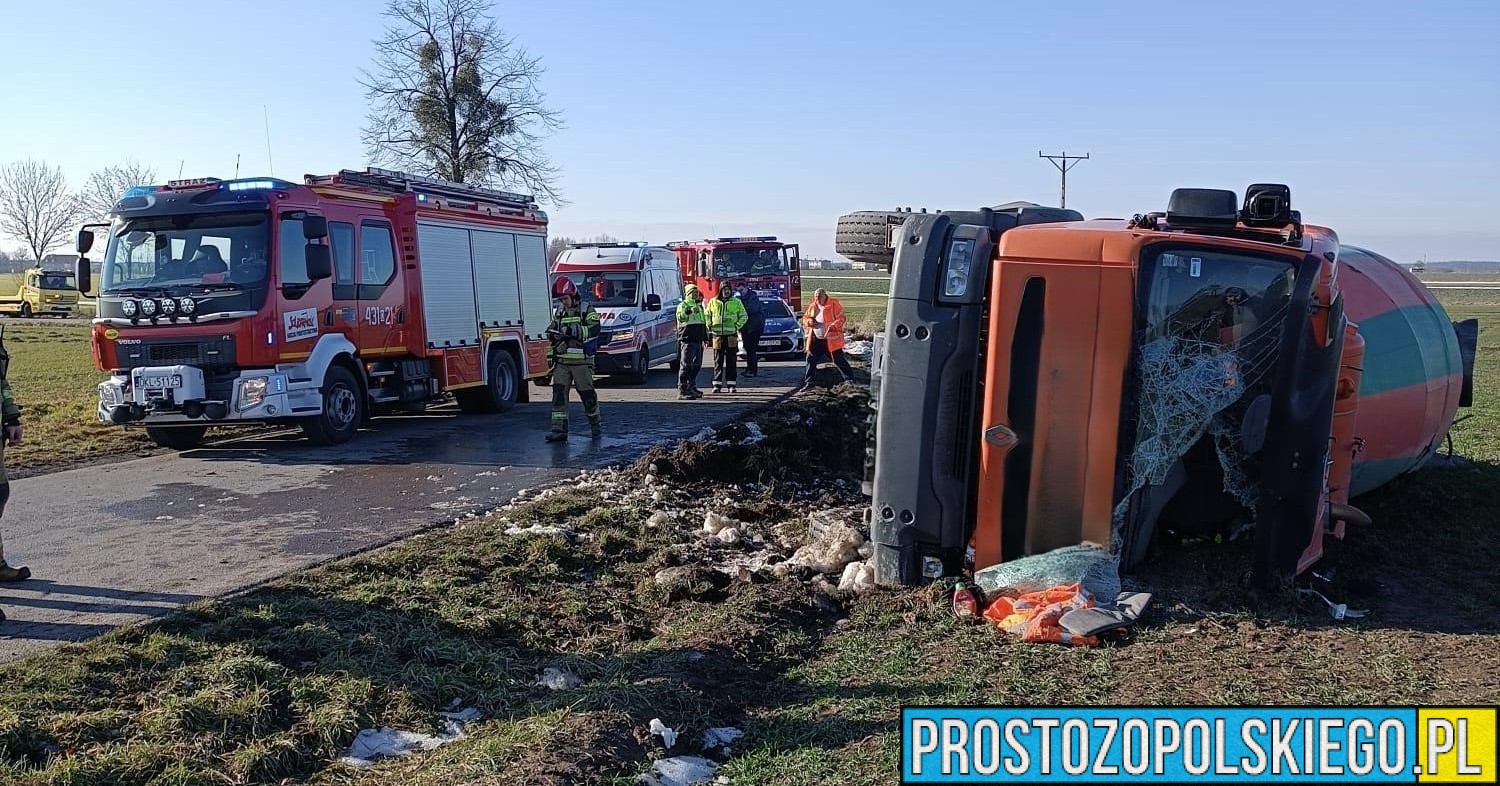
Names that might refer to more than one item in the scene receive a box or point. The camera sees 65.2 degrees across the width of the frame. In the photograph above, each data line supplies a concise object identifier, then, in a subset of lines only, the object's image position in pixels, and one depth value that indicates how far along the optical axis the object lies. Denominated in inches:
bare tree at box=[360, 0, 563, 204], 1140.5
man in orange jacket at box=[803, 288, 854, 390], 720.3
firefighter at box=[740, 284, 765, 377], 853.8
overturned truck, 223.1
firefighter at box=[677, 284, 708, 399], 713.0
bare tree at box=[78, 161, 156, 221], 2451.8
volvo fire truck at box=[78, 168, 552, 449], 468.1
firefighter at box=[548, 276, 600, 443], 509.7
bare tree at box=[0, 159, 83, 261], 2930.6
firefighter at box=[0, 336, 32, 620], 276.1
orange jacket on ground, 212.1
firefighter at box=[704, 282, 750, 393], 719.7
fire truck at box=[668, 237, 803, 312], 1132.5
